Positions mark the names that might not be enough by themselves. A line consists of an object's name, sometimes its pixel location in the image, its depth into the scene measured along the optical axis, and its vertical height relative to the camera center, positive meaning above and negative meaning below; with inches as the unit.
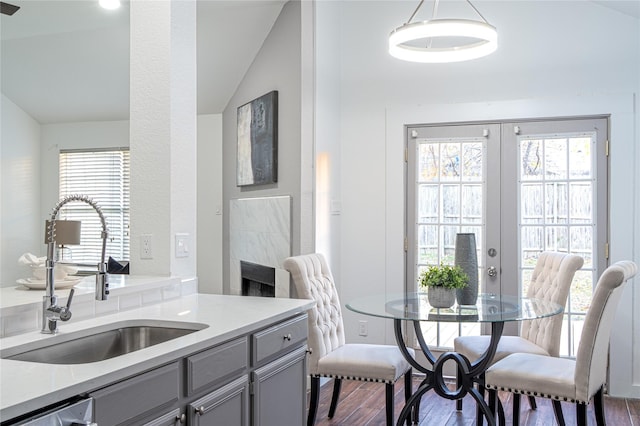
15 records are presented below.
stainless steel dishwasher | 50.6 -17.8
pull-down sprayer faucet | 76.7 -11.5
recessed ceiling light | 171.8 +58.6
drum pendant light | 117.0 +34.8
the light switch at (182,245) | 112.0 -6.5
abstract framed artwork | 190.4 +22.8
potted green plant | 129.0 -15.9
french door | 174.9 +3.0
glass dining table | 121.7 -21.4
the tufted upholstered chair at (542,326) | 144.5 -28.7
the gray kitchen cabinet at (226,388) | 62.2 -21.9
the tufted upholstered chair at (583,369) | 115.5 -31.9
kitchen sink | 73.6 -17.7
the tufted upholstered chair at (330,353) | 130.6 -32.1
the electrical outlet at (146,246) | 111.3 -6.8
